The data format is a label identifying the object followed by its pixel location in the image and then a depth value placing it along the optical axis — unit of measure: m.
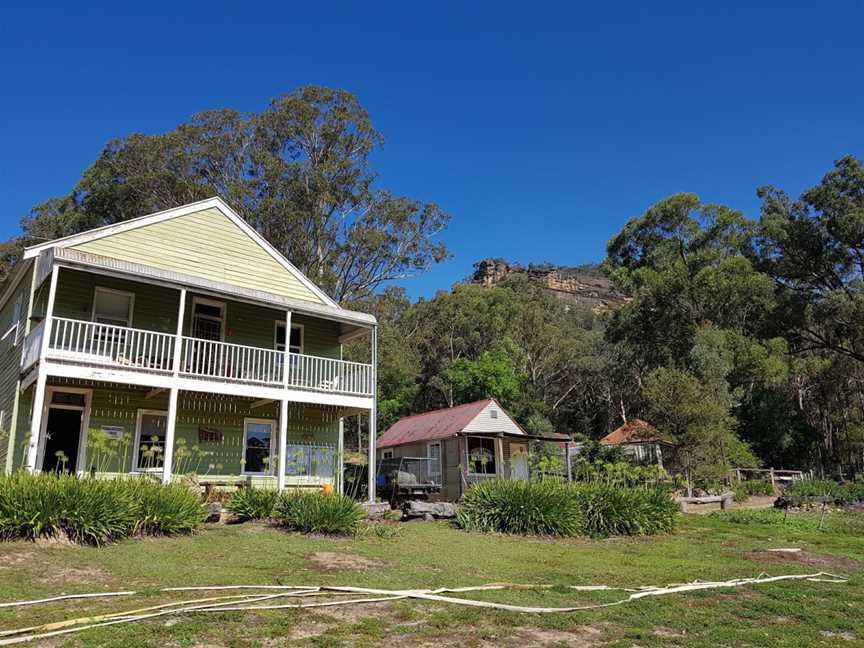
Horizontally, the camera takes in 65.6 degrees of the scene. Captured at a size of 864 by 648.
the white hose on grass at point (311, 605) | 5.32
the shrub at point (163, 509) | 10.73
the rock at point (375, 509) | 15.23
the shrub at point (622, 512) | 14.71
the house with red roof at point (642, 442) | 27.55
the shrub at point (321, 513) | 12.14
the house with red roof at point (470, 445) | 25.36
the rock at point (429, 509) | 15.84
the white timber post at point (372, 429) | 16.70
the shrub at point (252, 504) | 13.23
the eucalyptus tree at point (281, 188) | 33.06
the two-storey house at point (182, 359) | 14.84
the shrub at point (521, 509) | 14.12
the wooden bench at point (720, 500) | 21.31
